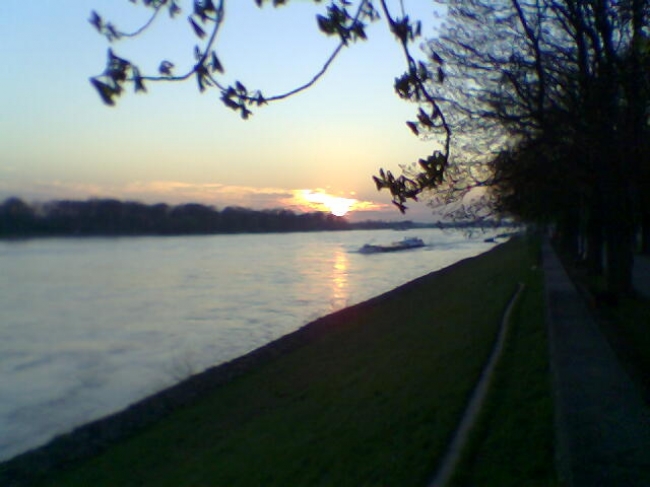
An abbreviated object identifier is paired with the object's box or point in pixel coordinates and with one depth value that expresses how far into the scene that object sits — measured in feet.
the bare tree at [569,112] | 35.40
